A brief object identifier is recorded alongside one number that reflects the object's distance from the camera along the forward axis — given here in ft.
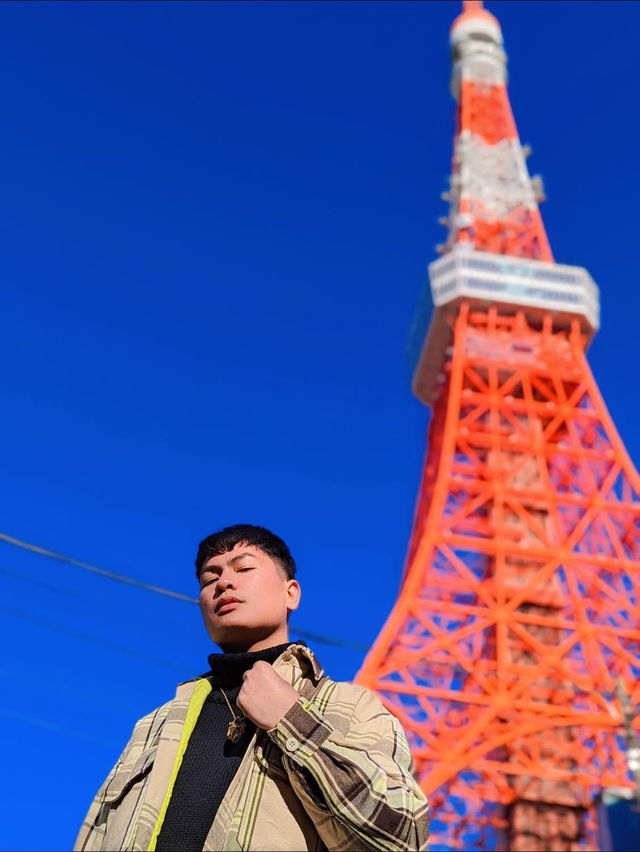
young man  5.65
